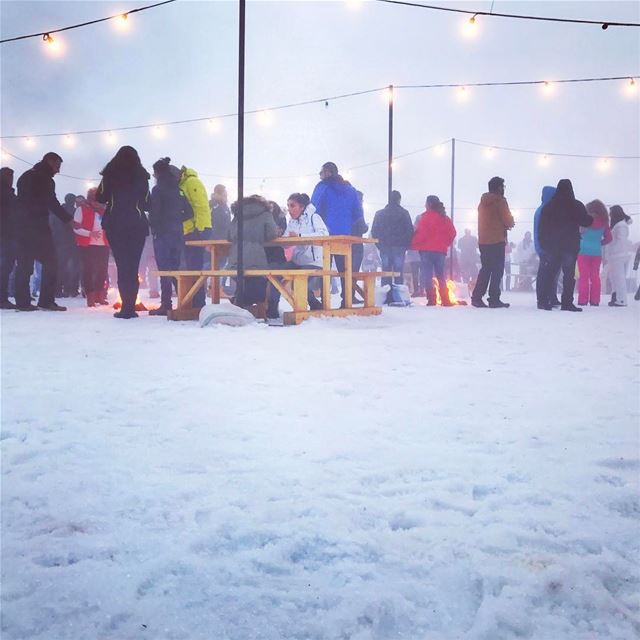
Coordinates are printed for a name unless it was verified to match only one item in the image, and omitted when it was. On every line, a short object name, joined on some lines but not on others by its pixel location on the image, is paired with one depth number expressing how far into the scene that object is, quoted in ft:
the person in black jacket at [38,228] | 22.34
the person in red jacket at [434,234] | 28.99
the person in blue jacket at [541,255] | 25.95
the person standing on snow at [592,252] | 28.89
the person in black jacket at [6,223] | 23.71
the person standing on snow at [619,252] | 31.48
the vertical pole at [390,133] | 39.93
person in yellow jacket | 22.27
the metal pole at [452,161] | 64.90
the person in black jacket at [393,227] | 31.14
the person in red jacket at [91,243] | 24.62
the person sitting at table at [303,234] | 22.11
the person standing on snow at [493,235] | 26.50
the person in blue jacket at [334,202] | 25.08
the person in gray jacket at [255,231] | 20.58
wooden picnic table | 20.06
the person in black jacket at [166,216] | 21.63
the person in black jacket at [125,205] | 19.85
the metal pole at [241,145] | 19.83
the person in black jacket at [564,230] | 25.50
